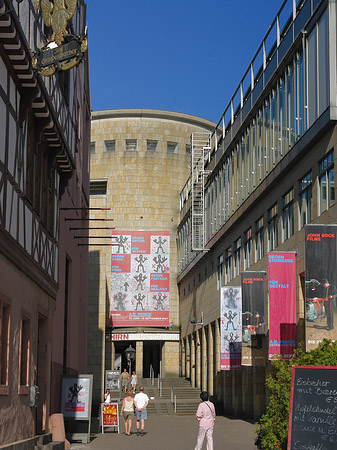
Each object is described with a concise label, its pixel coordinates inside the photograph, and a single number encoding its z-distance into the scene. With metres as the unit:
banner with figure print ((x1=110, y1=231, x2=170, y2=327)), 60.22
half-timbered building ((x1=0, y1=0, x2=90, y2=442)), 17.64
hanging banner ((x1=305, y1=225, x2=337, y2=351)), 23.23
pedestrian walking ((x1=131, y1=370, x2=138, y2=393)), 45.88
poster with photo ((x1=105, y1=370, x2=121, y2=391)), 50.72
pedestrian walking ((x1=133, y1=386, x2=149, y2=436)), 29.47
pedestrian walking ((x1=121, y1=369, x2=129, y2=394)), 49.01
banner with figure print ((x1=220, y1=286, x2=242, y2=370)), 36.84
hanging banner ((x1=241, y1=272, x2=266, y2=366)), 31.59
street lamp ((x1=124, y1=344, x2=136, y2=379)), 57.04
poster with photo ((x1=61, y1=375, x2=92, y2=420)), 26.98
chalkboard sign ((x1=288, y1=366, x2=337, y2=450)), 12.88
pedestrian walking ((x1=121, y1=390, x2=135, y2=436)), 29.17
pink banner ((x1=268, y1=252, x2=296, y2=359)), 28.19
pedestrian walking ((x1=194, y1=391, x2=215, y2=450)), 19.50
